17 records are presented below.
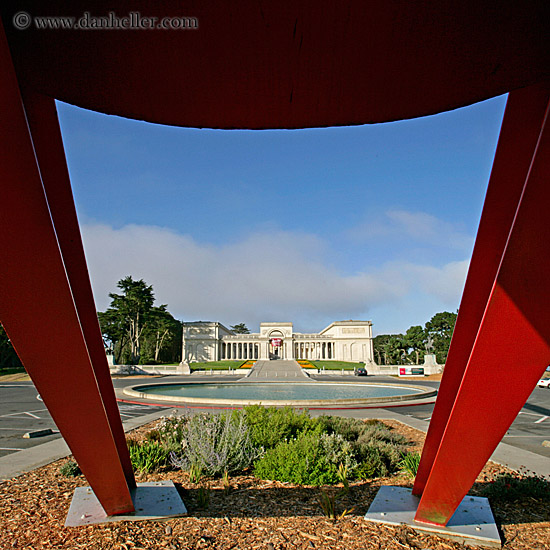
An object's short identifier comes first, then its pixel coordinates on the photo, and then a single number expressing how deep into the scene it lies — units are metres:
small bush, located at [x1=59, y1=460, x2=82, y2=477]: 7.09
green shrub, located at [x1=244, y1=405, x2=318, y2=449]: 8.08
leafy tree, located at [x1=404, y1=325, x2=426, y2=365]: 68.00
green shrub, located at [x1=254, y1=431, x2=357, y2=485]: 6.51
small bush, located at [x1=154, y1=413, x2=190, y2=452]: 7.78
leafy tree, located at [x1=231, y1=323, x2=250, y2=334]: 178.25
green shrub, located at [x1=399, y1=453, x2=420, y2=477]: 6.99
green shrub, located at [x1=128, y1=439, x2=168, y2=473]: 7.18
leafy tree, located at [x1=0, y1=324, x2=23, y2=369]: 53.64
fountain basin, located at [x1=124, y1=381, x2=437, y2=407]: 18.83
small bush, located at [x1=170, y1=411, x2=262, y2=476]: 6.82
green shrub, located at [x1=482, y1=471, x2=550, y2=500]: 6.02
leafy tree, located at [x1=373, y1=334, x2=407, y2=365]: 66.25
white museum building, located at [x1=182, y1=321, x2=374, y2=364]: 101.56
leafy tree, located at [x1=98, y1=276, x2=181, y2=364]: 70.25
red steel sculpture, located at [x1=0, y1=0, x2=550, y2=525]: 2.26
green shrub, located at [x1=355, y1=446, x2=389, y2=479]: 7.11
